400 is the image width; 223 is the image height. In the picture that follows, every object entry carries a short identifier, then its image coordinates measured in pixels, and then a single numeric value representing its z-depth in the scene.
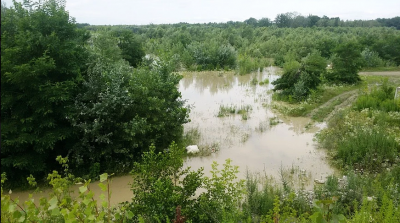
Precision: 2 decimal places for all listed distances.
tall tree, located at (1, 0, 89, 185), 5.84
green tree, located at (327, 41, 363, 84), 15.89
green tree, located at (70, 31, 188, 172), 6.86
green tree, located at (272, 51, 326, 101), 13.77
